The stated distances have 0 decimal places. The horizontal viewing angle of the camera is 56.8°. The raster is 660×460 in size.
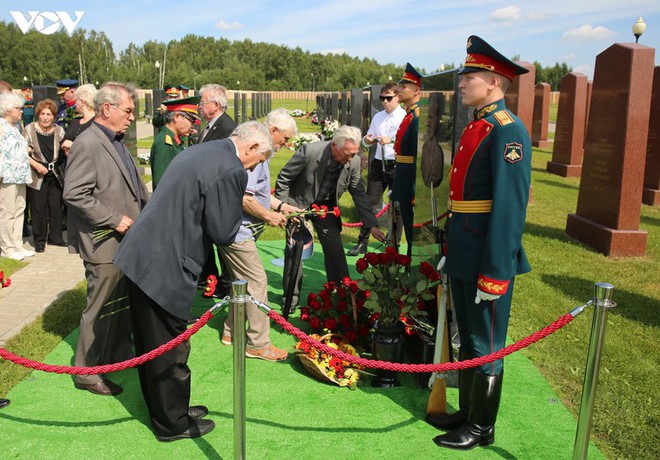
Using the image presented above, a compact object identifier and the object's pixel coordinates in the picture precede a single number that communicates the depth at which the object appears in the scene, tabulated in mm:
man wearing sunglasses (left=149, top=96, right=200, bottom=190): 5941
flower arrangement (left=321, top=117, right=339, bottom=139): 13555
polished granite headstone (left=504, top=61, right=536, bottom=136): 13836
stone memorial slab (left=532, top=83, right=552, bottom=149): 22891
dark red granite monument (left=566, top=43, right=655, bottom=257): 8391
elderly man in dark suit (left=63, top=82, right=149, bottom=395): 4113
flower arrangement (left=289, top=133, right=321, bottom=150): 11018
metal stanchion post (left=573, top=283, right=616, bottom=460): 3014
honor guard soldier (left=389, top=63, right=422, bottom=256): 6137
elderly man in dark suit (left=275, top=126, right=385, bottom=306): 5770
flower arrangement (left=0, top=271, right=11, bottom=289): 4195
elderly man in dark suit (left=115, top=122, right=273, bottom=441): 3412
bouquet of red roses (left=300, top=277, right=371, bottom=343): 5074
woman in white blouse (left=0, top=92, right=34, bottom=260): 7516
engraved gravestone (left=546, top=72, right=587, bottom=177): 16938
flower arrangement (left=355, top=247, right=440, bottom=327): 4438
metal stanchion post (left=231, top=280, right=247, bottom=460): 2984
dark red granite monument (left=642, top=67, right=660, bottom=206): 12586
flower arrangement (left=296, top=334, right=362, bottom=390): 4523
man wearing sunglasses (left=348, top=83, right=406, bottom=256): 8969
